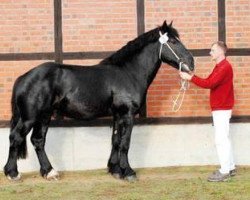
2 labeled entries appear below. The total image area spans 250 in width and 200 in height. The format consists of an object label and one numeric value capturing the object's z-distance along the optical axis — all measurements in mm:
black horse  10121
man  9934
